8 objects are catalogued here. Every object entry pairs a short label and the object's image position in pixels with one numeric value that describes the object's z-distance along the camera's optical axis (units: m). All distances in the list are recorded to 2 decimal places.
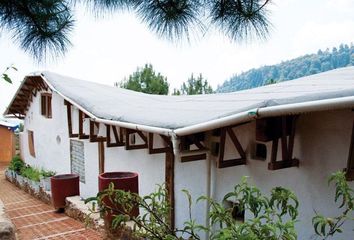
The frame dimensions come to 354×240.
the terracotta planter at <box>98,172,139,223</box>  5.80
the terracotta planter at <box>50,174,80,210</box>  8.65
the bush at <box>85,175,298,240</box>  1.92
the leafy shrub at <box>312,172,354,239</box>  2.13
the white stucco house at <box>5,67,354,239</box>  3.54
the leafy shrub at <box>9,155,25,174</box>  14.04
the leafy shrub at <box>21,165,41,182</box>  11.61
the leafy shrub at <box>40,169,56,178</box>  11.02
